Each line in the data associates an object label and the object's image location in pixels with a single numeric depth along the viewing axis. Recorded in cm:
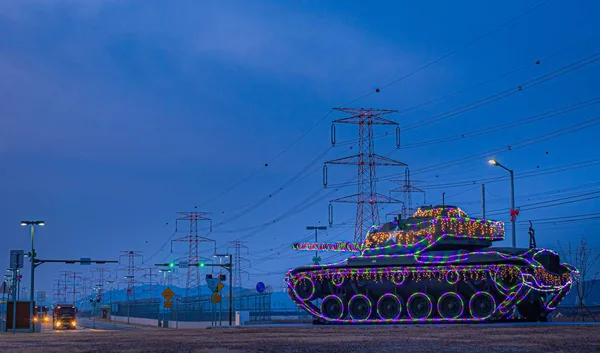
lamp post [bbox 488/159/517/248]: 4747
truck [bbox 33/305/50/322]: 12157
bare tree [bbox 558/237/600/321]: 4328
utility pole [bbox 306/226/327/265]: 7000
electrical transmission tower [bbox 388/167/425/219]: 7168
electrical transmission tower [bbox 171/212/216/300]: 8944
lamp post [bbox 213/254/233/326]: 6226
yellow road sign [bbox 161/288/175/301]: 6091
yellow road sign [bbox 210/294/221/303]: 5909
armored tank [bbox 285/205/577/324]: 4022
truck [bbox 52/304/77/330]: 7850
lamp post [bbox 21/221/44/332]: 5854
